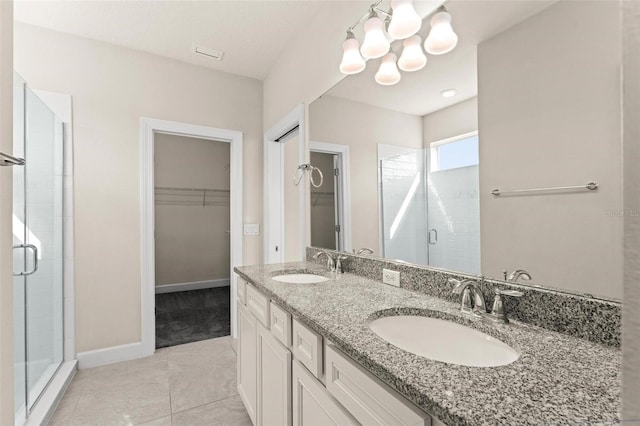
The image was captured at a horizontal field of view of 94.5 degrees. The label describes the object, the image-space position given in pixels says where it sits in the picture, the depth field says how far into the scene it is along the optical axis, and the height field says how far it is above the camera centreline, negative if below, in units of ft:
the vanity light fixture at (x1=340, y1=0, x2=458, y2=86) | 4.00 +2.67
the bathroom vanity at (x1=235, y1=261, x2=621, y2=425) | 1.71 -1.11
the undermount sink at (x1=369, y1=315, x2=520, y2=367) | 2.67 -1.30
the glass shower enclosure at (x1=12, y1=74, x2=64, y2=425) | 5.51 -0.68
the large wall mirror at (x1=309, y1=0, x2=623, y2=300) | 2.58 +0.73
